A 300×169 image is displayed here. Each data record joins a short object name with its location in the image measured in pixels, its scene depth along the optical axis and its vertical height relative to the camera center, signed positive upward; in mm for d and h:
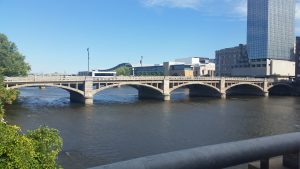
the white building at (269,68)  130201 +5015
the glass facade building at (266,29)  137420 +26333
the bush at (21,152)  7175 -2218
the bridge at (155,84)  52142 -1511
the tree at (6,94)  36862 -2370
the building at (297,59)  103862 +7700
